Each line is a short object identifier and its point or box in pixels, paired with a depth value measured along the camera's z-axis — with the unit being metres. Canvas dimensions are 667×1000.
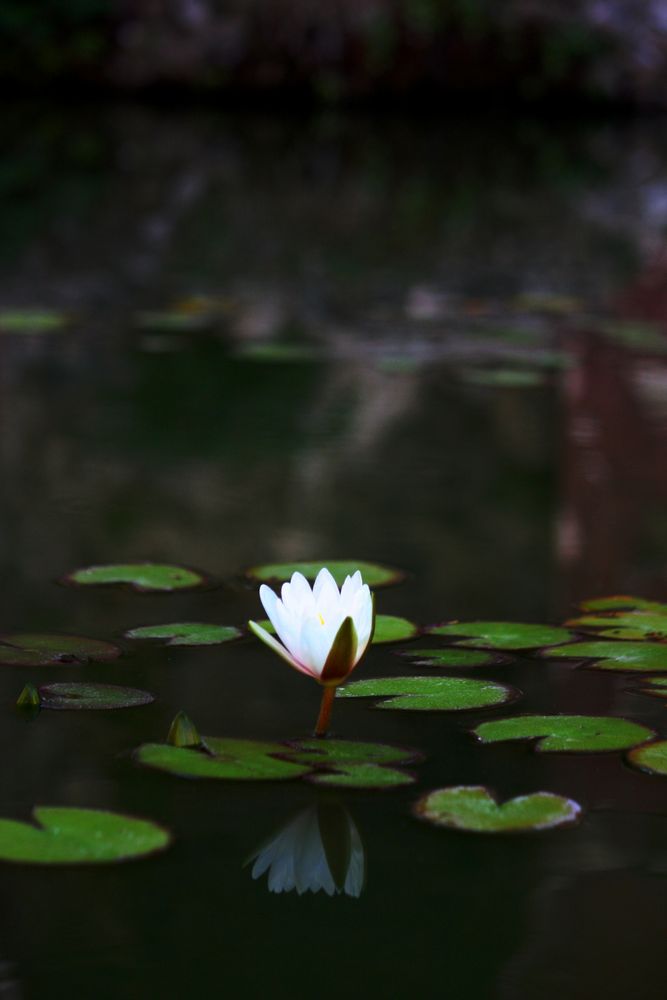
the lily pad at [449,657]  3.25
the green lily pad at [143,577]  3.41
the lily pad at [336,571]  3.44
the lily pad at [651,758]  3.08
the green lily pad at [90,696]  3.15
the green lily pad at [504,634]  3.29
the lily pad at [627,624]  3.30
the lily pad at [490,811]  3.01
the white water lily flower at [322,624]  3.07
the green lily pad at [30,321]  5.31
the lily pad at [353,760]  3.05
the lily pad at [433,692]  3.16
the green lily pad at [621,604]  3.38
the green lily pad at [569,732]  3.11
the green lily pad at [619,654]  3.24
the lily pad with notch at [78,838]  2.95
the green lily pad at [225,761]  3.05
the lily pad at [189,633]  3.28
